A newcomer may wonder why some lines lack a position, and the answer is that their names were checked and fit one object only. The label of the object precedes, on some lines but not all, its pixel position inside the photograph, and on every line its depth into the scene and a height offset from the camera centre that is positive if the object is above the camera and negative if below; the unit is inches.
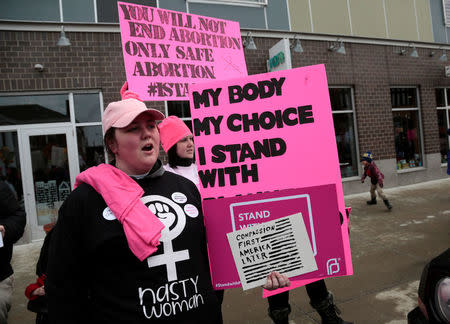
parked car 71.1 -33.5
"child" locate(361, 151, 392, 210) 309.4 -23.5
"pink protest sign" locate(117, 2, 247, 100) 131.9 +50.8
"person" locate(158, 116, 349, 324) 108.7 -0.4
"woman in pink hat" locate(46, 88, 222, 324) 57.6 -13.2
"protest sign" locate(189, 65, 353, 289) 70.1 +5.5
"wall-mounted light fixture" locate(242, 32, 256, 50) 340.5 +125.2
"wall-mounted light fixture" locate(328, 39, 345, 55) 389.4 +126.5
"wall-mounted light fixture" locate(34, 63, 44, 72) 282.0 +99.1
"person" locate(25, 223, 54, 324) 85.9 -28.7
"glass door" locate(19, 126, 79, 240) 285.0 +11.3
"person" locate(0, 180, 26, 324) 105.4 -15.3
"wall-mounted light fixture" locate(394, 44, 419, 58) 426.8 +124.4
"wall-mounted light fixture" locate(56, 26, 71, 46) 275.4 +116.9
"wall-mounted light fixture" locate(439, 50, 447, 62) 458.7 +116.4
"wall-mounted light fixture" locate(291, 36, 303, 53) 356.5 +123.9
